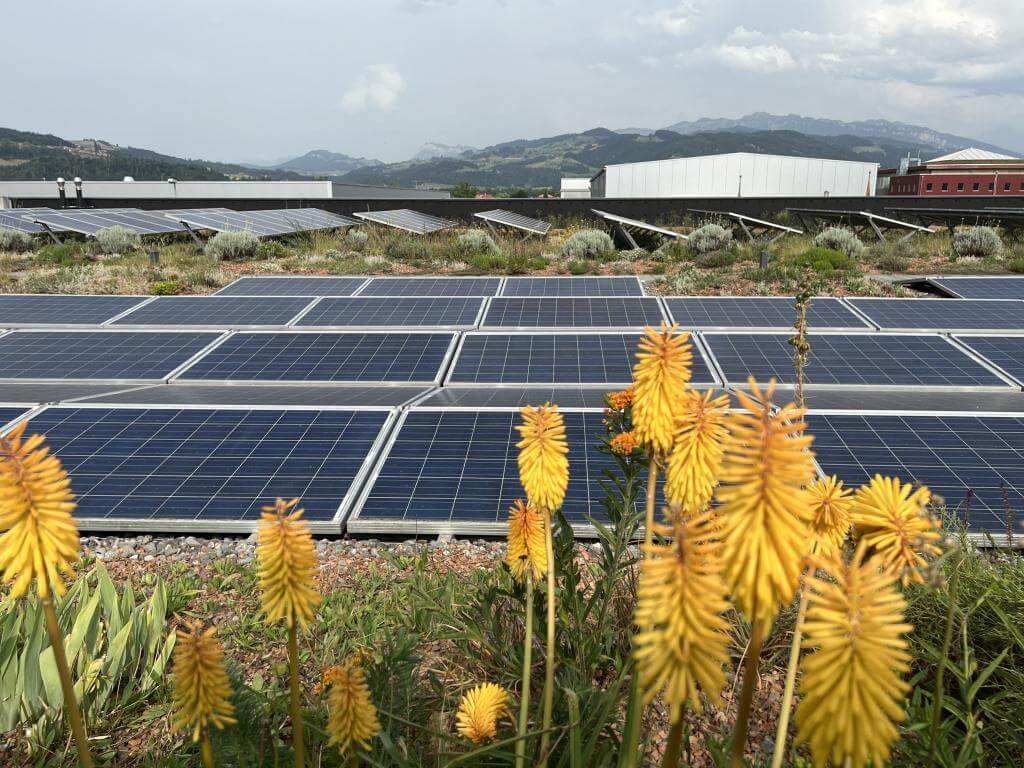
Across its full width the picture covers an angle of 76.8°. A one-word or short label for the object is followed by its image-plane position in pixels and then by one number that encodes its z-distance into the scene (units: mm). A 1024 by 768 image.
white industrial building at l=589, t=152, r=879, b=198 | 46906
